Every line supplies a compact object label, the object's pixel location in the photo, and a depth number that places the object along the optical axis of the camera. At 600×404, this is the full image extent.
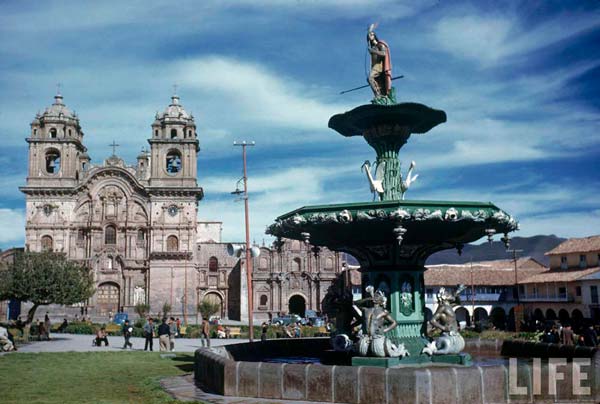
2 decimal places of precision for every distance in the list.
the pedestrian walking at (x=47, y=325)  27.96
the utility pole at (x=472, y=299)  47.30
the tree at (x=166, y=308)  49.81
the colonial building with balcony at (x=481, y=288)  50.56
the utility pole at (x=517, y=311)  36.71
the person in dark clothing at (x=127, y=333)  23.00
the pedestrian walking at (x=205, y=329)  23.50
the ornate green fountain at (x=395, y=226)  10.25
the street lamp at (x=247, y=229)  23.87
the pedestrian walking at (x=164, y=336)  21.47
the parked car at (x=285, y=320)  44.82
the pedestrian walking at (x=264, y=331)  26.33
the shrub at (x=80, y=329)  34.88
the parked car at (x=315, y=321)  44.77
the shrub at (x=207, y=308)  50.86
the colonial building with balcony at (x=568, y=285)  41.38
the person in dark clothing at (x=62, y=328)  36.36
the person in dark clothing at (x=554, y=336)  18.77
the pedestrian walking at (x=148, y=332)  22.16
